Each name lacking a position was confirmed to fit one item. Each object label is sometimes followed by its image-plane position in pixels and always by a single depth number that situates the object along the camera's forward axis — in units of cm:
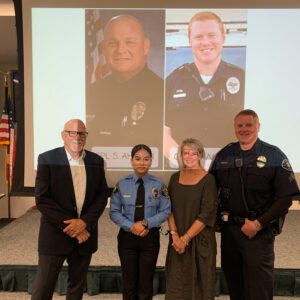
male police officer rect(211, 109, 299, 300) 190
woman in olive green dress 194
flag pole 477
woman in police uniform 196
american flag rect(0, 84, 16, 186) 446
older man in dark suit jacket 193
